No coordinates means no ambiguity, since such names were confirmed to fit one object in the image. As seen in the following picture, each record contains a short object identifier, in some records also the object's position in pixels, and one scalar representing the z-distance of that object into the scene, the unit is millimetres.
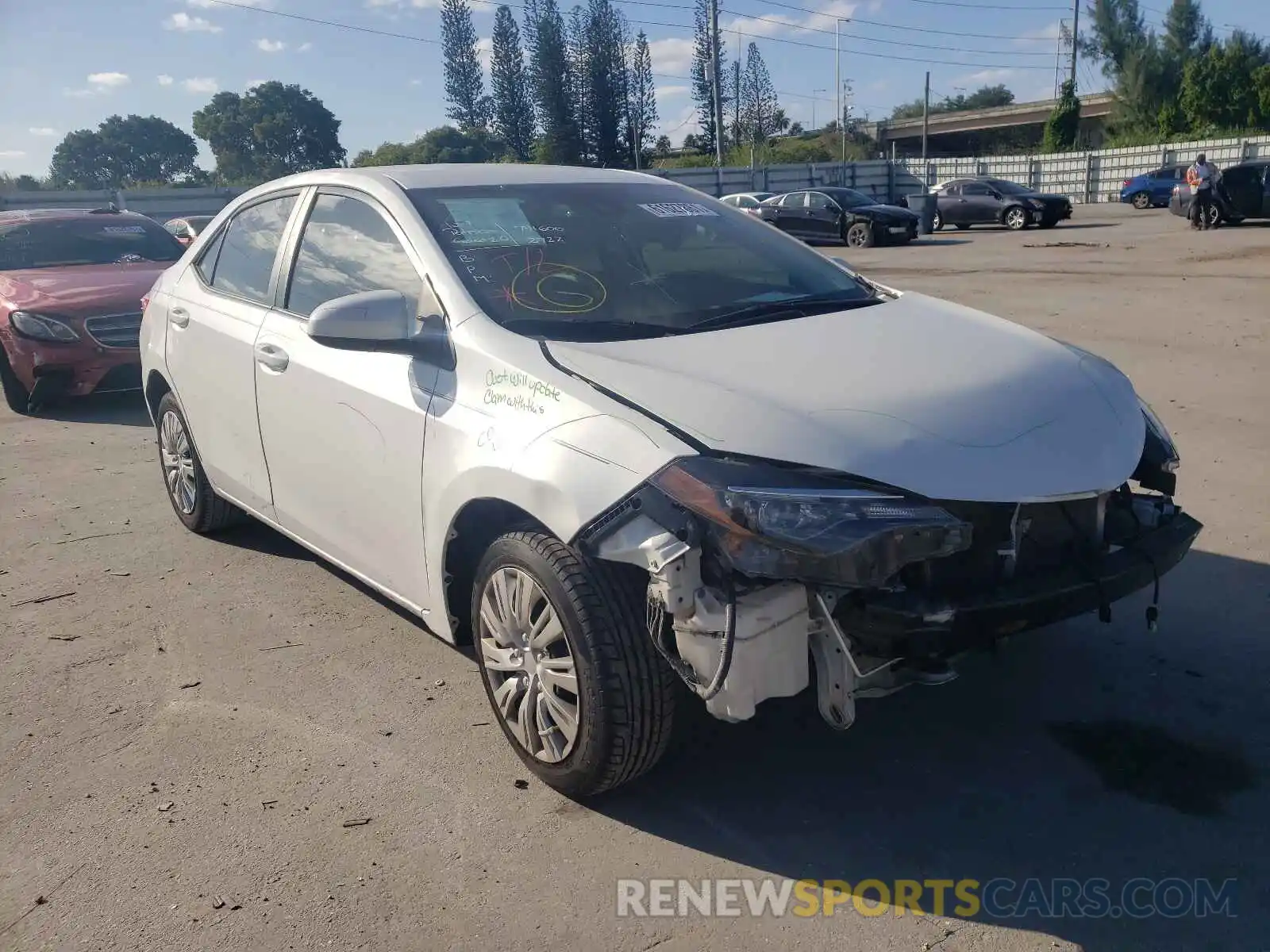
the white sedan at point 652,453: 2551
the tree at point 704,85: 80475
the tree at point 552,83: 80562
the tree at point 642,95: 86938
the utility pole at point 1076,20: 75375
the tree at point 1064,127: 63219
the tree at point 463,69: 83750
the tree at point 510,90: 83125
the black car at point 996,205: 28547
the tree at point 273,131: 86438
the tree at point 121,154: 90938
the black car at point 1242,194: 24000
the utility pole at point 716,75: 52378
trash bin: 29703
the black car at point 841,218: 25797
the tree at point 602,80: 81812
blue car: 36312
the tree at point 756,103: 100619
